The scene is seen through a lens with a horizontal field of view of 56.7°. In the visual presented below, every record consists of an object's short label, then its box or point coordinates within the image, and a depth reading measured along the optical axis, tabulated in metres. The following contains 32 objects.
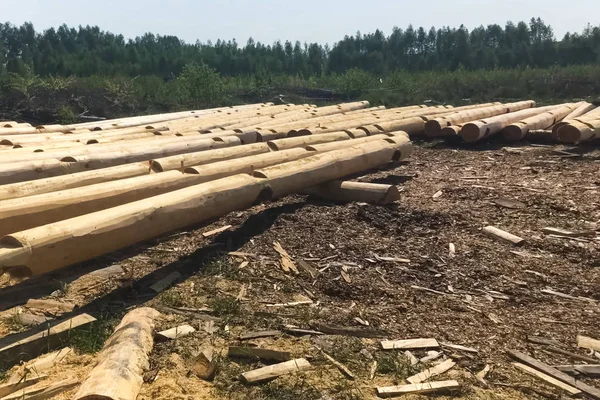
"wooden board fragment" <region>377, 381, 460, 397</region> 3.28
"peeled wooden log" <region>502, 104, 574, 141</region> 12.09
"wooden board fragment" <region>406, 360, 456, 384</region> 3.44
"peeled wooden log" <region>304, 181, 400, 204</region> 7.27
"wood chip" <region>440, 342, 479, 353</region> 3.80
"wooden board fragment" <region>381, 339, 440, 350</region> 3.81
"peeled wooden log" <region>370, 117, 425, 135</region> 11.66
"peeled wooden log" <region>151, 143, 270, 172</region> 6.83
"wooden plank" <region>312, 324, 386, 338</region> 4.02
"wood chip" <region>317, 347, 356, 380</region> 3.47
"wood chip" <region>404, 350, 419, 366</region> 3.63
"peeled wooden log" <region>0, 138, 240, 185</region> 6.18
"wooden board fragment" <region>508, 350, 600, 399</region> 3.39
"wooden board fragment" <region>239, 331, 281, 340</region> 3.96
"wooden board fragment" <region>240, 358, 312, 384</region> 3.39
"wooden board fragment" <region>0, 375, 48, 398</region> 3.20
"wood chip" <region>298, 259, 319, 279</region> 5.14
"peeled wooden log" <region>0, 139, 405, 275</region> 3.80
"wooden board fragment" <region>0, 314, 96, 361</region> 3.58
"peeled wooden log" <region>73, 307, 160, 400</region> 2.95
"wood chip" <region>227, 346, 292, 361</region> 3.62
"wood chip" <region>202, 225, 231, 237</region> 6.20
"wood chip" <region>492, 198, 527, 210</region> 7.16
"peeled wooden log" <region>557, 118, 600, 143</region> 10.73
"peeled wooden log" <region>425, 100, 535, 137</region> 12.53
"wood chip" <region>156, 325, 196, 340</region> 3.91
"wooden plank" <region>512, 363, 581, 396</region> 3.38
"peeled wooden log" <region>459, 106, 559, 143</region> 11.62
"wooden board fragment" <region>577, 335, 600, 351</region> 3.90
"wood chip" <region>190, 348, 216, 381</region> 3.44
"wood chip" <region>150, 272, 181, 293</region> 4.80
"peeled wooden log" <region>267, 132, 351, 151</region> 8.85
